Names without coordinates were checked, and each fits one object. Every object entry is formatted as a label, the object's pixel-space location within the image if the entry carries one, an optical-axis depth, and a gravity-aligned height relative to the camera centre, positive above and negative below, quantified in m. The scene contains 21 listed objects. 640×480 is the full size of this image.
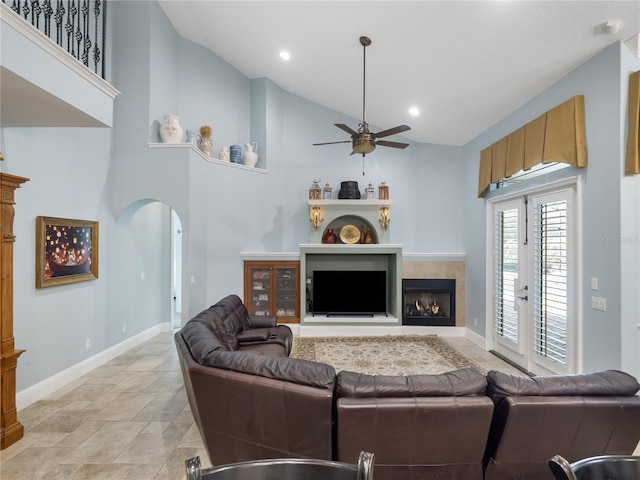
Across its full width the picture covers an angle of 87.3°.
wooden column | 2.63 -0.68
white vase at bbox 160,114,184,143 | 4.90 +1.61
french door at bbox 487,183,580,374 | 3.57 -0.48
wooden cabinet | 6.19 -0.93
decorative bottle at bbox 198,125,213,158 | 5.57 +1.64
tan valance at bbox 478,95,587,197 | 3.29 +1.12
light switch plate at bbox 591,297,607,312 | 3.08 -0.58
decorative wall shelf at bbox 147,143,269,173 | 4.79 +1.33
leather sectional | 1.79 -0.97
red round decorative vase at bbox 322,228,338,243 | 6.29 +0.06
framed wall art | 3.49 -0.14
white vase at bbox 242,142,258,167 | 6.16 +1.55
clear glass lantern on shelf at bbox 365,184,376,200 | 6.37 +0.92
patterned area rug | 4.46 -1.69
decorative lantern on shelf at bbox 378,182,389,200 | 6.26 +0.93
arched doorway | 4.93 -0.44
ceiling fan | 3.68 +1.15
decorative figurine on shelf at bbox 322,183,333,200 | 6.36 +0.93
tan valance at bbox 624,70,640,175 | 2.80 +0.96
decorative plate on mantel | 6.42 +0.12
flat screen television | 6.28 -0.97
